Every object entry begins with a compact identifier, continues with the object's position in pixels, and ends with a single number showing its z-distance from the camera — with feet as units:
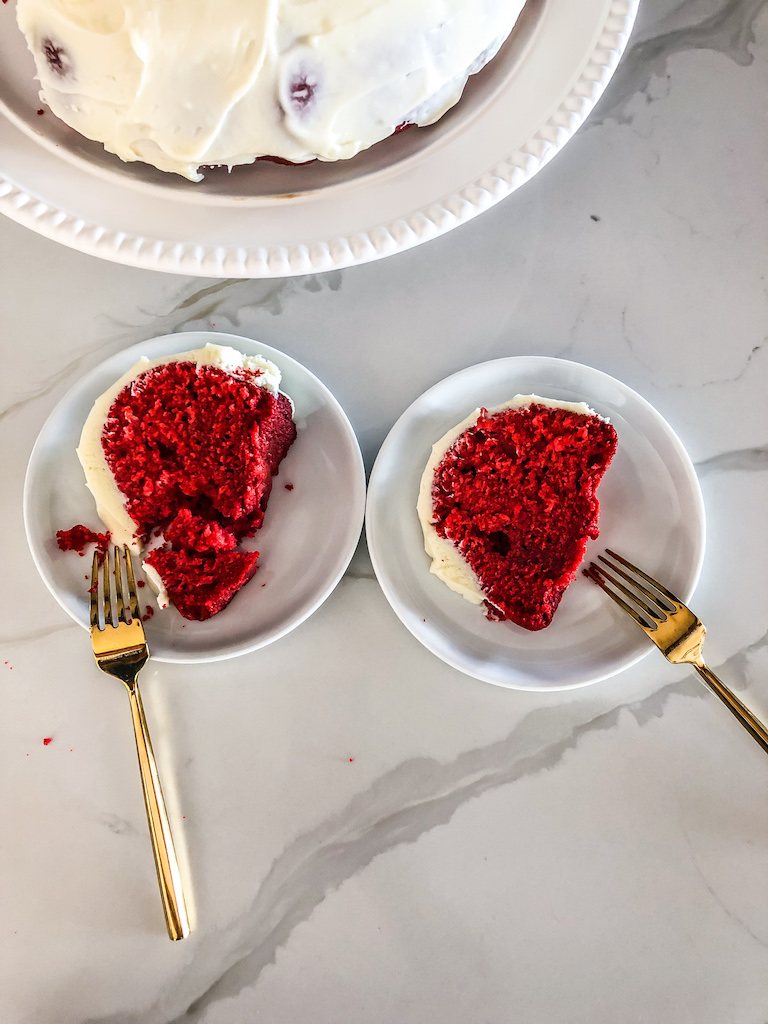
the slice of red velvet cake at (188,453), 1.34
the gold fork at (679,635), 1.32
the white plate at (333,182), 1.16
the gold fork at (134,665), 1.34
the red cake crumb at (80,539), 1.38
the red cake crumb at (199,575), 1.34
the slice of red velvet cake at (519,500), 1.34
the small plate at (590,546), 1.37
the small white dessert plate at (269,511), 1.37
